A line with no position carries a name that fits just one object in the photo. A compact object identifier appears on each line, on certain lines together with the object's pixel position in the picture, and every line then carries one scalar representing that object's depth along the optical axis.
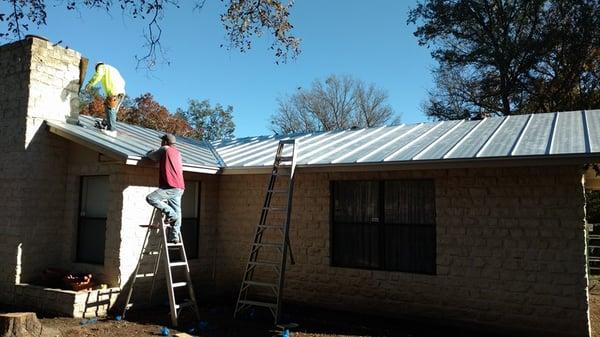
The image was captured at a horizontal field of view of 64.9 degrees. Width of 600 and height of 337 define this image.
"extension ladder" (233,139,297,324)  7.92
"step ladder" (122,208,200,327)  7.59
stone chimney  8.79
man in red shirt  7.89
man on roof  9.90
